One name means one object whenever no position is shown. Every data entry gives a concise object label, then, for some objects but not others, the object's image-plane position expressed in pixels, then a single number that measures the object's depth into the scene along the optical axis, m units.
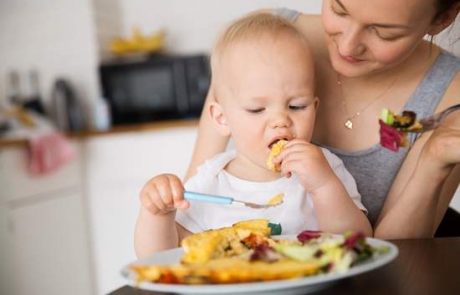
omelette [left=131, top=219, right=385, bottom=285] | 0.67
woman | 1.11
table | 0.71
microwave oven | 3.42
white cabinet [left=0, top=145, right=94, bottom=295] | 3.04
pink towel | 3.14
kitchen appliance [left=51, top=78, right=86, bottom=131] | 3.54
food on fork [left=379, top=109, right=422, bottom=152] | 0.98
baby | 1.02
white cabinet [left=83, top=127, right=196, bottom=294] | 3.19
